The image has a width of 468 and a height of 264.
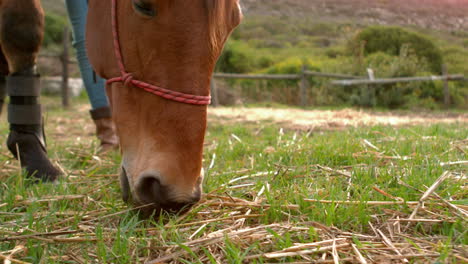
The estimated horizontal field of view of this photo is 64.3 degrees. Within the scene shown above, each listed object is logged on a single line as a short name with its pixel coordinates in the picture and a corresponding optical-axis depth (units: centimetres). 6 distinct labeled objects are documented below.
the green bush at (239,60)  1614
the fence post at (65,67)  985
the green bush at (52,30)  1496
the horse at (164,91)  113
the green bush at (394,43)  1331
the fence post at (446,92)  1131
